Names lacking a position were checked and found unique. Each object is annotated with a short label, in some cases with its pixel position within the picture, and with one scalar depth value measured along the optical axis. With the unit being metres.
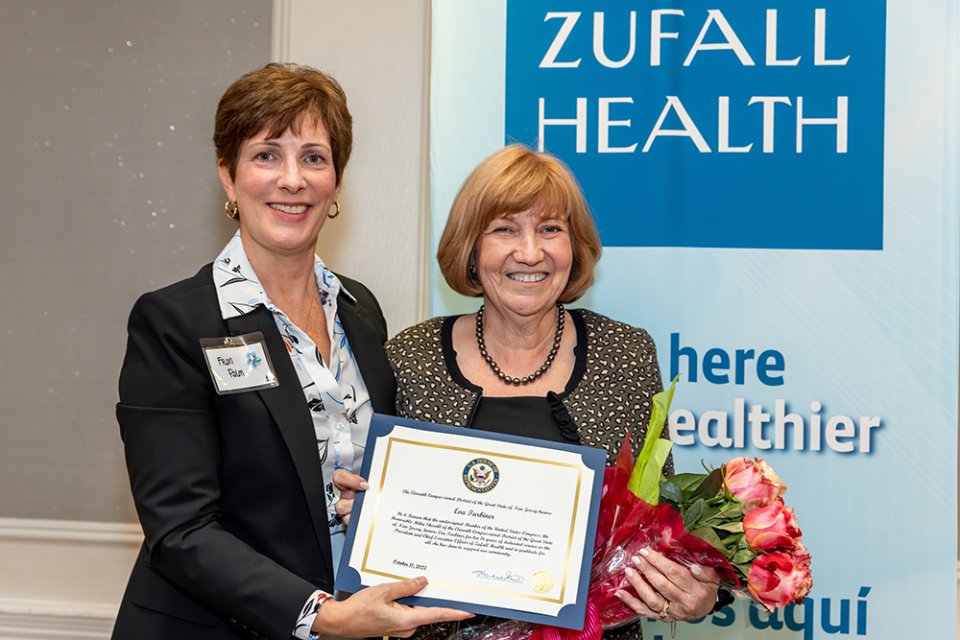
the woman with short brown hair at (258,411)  1.40
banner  2.24
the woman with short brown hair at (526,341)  1.67
